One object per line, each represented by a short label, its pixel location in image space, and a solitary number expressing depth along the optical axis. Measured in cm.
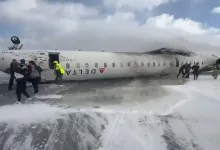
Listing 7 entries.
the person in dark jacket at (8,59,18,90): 630
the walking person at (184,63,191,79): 1001
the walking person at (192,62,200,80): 959
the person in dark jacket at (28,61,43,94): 577
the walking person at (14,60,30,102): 525
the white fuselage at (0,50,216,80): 874
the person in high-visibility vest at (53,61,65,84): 767
